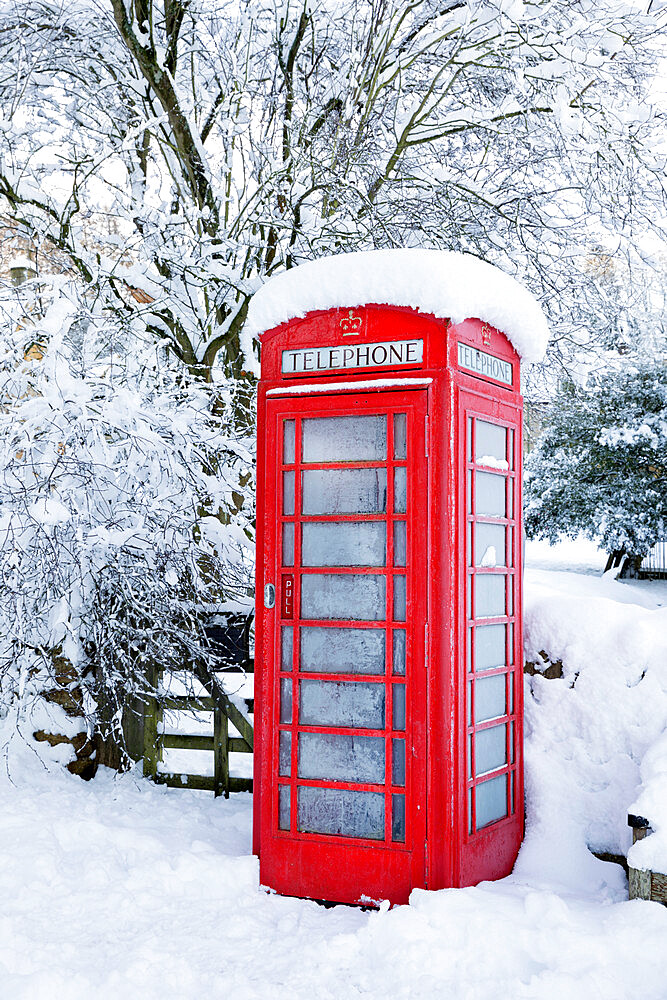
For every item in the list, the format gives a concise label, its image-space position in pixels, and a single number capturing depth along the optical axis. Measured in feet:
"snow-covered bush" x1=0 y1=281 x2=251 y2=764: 17.31
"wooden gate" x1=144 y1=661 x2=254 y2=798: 18.67
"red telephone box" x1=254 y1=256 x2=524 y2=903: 13.38
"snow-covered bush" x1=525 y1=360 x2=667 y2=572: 63.93
